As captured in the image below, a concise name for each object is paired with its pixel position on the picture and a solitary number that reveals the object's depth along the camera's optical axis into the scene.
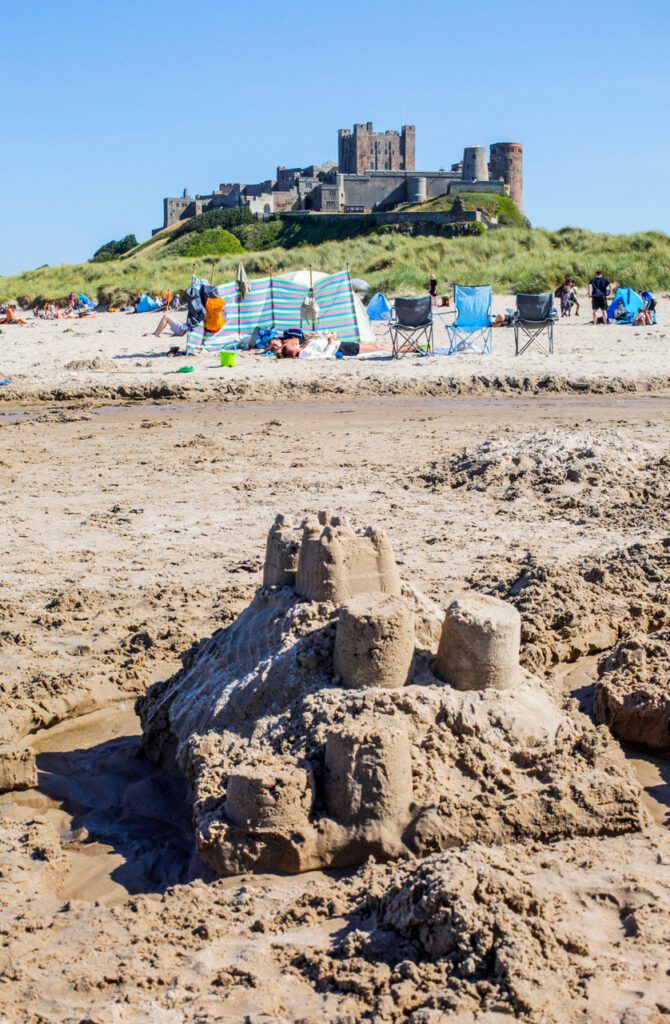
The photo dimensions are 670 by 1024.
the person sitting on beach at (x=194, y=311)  19.50
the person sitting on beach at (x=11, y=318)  27.48
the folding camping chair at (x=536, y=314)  17.86
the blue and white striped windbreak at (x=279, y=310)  19.47
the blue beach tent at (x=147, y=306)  30.00
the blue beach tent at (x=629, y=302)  22.03
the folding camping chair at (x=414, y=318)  18.19
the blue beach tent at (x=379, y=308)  23.98
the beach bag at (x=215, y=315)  19.12
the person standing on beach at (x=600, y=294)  21.83
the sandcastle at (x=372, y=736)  3.84
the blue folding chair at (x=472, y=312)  19.30
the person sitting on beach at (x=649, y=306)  21.27
